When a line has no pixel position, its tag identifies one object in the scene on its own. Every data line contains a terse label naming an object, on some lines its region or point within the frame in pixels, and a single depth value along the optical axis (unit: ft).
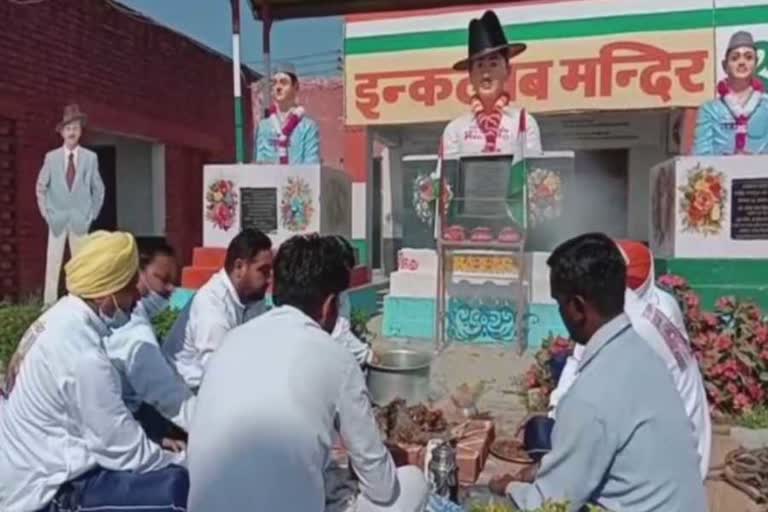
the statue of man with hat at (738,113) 20.71
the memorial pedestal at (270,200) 24.02
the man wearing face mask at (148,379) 10.44
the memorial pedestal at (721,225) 20.11
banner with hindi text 32.45
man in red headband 9.19
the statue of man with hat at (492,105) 23.71
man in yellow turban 8.72
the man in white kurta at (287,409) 7.21
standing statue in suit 25.84
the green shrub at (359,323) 20.18
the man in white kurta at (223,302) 12.13
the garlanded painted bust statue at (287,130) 24.56
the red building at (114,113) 29.22
